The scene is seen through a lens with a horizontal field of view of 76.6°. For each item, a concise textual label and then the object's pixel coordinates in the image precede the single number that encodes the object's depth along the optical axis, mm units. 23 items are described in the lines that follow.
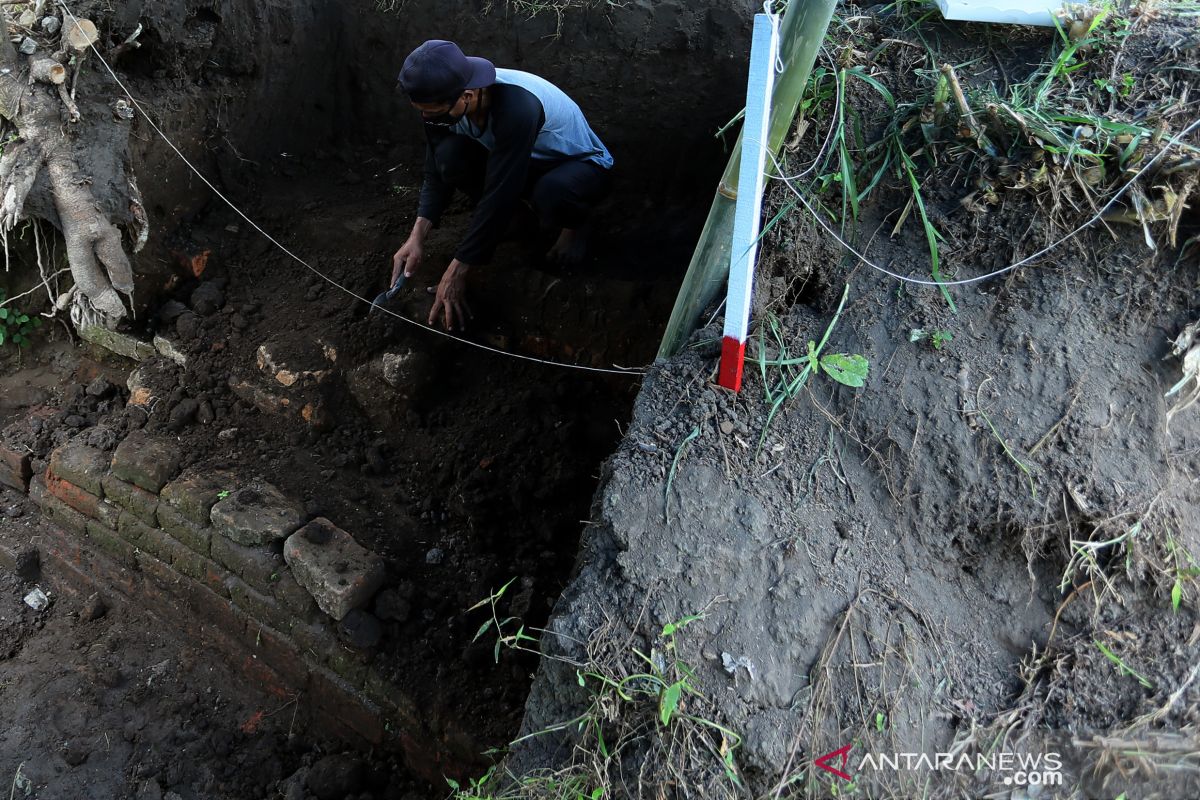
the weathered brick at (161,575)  2961
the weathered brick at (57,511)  3184
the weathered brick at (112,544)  3057
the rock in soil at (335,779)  2494
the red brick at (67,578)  3201
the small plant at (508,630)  2559
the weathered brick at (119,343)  3381
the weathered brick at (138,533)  2967
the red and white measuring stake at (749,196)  1561
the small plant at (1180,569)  1564
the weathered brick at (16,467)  3303
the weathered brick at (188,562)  2873
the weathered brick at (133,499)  2949
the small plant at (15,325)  3659
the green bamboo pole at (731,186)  1707
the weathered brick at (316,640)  2623
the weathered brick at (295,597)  2658
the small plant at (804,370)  1860
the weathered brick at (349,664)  2570
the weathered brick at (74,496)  3098
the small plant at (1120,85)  1900
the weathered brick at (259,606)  2719
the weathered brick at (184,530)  2842
